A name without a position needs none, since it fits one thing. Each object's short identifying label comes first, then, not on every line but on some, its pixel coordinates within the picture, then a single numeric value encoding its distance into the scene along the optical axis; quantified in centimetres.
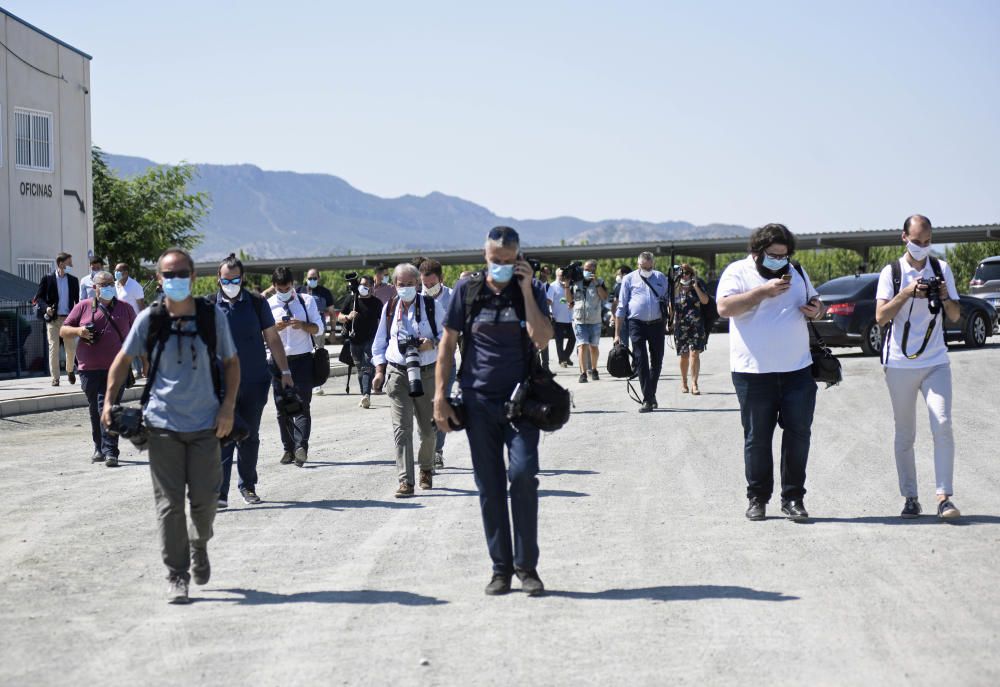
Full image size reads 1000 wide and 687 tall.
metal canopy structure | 6519
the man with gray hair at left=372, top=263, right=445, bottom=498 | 1088
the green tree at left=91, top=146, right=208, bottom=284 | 5406
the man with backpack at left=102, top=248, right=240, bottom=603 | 720
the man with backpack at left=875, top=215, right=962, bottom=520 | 888
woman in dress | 1881
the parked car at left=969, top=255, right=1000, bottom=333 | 3641
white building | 3078
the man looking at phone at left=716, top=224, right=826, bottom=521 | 891
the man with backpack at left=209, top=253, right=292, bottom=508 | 1035
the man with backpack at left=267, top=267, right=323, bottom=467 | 1274
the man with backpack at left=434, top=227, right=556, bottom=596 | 714
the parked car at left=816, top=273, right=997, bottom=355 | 2523
